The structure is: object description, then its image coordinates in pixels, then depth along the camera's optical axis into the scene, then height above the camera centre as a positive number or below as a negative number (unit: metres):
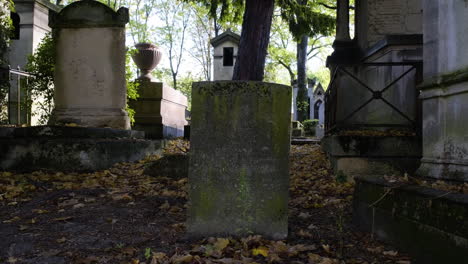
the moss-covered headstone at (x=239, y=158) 2.87 -0.18
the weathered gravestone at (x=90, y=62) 6.49 +1.23
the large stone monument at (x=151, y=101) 9.50 +0.85
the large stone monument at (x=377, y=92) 4.65 +0.76
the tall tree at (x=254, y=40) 7.93 +2.03
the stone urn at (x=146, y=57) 10.28 +2.10
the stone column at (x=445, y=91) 3.24 +0.43
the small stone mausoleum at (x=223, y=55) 22.17 +4.71
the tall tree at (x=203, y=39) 36.31 +9.61
